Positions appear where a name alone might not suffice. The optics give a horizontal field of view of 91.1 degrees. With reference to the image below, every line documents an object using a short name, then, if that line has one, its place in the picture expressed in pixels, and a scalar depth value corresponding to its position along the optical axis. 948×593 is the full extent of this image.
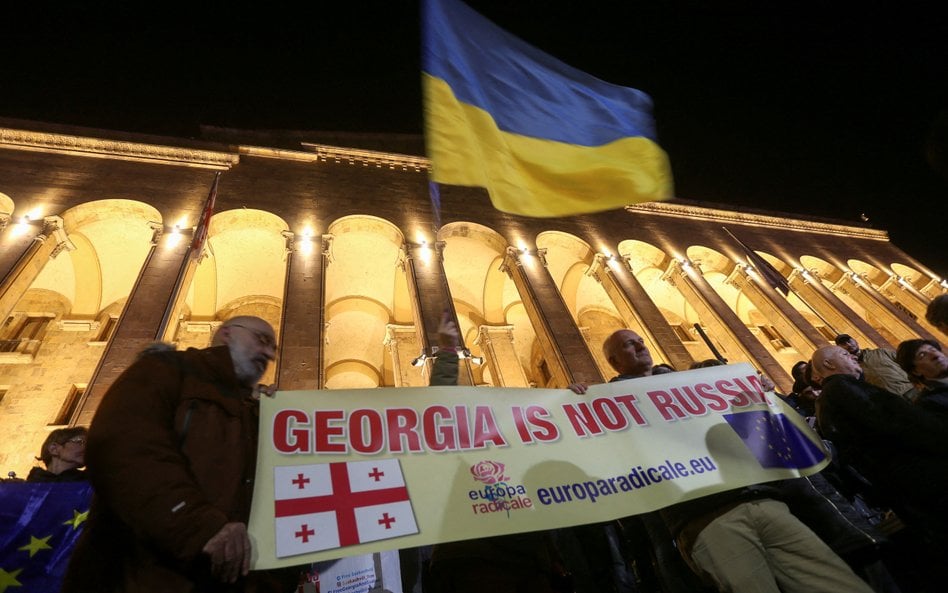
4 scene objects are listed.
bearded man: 1.83
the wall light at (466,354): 10.56
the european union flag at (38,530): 4.01
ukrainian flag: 4.79
